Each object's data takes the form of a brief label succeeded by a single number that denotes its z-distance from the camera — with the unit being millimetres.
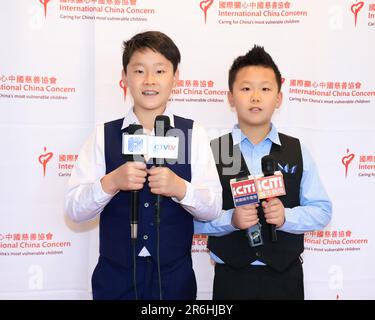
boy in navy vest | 1689
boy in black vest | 1838
